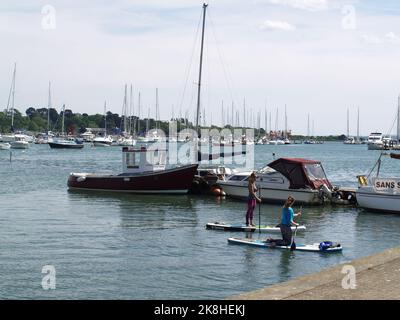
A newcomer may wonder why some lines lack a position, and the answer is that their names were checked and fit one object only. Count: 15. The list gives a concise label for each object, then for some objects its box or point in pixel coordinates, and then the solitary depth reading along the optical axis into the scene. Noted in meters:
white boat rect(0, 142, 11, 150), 135.62
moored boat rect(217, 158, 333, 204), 35.72
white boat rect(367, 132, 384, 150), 161.38
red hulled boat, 41.44
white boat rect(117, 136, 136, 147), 149.49
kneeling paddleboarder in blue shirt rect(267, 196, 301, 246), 21.03
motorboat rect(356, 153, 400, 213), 32.31
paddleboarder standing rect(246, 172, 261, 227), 25.67
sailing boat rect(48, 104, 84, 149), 141.12
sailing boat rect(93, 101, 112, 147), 165.25
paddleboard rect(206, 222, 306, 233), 25.78
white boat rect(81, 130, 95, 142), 192.00
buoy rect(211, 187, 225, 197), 40.68
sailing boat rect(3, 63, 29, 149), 141.88
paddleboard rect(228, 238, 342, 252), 21.84
